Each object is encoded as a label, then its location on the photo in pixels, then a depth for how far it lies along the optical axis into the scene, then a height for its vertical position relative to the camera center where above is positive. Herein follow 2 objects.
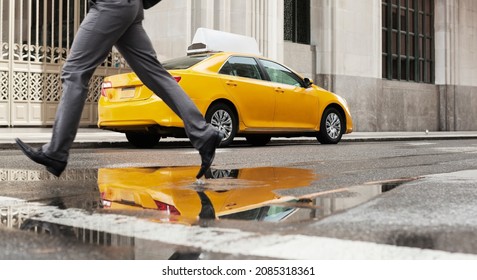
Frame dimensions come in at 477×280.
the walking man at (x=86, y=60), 4.50 +0.54
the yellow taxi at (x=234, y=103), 10.43 +0.61
